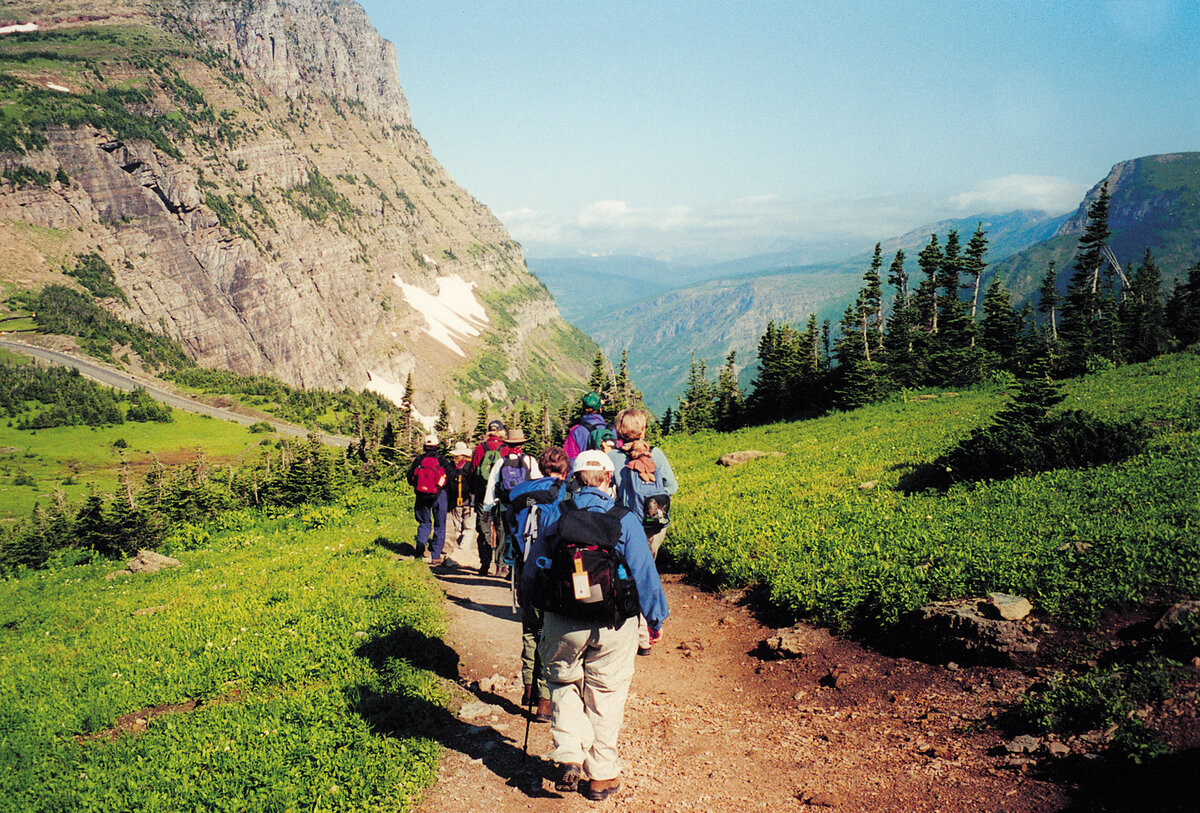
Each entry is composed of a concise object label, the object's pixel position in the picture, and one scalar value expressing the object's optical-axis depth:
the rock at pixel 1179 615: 6.42
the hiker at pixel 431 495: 14.40
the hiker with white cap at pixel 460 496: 13.71
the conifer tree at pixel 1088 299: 43.72
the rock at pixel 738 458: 22.78
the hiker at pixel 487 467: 12.42
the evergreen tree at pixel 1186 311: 43.72
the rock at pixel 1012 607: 7.74
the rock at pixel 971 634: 7.50
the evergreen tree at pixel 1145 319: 37.25
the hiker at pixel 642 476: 9.30
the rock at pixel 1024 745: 6.01
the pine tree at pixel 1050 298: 63.78
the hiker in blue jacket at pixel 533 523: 7.58
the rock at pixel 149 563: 15.83
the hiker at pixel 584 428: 11.09
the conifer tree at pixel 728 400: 59.07
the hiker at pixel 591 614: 5.95
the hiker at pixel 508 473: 10.92
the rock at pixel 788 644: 9.12
